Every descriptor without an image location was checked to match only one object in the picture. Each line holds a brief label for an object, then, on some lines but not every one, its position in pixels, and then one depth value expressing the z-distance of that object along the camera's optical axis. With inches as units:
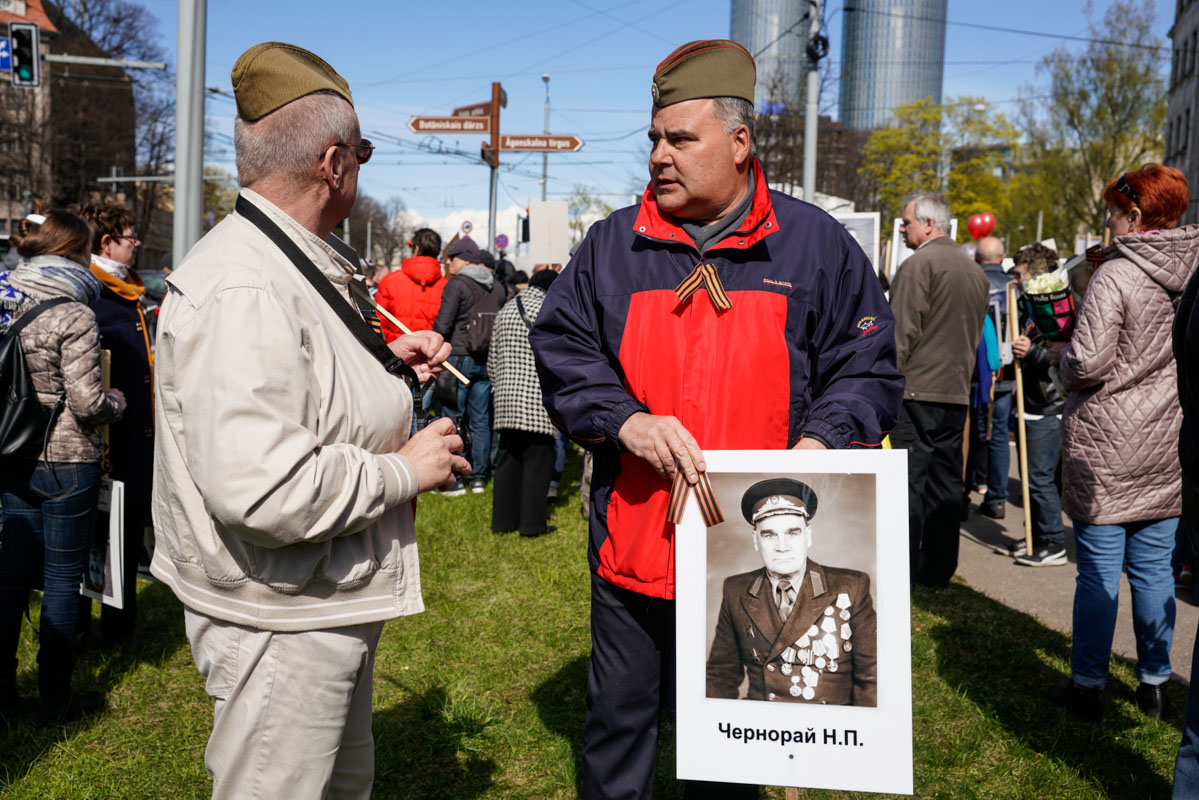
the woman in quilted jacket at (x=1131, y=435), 147.9
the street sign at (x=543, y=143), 716.7
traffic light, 604.1
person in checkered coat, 276.4
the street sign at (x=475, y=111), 787.0
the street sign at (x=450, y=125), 709.3
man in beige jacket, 68.1
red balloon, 444.1
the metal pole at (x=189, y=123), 271.4
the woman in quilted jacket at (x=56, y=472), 149.6
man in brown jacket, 223.0
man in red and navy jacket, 90.3
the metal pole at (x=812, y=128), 534.6
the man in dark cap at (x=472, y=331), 339.3
